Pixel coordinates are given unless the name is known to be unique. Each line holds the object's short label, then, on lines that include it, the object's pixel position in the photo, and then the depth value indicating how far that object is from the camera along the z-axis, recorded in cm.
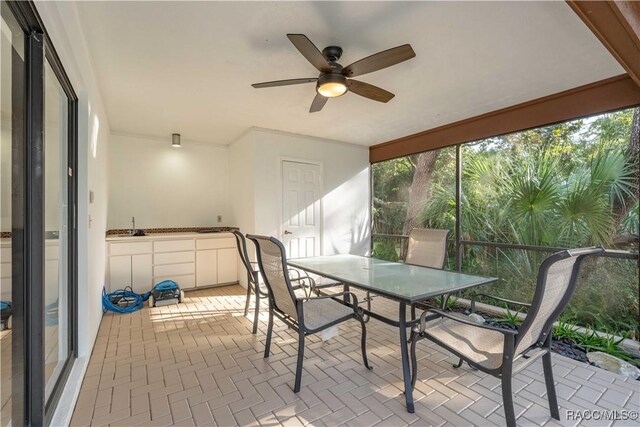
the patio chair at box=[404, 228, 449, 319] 293
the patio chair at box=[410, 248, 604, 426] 143
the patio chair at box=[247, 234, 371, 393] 201
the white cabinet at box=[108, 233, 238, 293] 397
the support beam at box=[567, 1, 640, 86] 147
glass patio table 187
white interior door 446
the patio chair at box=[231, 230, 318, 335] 296
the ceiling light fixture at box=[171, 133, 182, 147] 443
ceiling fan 182
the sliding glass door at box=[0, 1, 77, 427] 115
